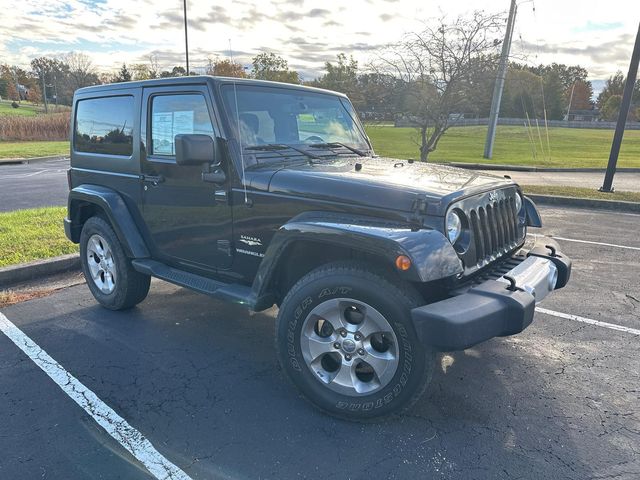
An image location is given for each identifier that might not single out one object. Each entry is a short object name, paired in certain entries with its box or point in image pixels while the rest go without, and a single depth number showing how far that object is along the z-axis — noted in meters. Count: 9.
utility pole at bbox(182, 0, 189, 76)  22.70
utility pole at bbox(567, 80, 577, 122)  78.43
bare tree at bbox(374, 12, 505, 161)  11.48
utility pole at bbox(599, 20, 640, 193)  10.62
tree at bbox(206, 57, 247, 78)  34.33
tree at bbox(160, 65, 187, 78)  36.62
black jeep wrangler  2.62
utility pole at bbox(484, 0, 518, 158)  12.19
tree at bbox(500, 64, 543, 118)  19.64
